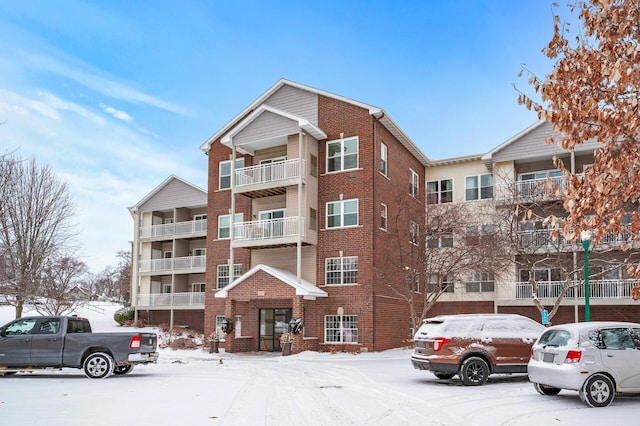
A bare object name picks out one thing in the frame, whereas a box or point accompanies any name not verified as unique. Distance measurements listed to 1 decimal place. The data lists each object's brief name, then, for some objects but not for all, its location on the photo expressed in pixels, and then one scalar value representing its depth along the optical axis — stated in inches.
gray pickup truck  639.8
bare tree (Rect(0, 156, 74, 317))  1032.2
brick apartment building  1117.7
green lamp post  746.0
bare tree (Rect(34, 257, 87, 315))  1121.4
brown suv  579.8
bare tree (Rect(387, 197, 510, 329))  1093.1
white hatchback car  445.4
